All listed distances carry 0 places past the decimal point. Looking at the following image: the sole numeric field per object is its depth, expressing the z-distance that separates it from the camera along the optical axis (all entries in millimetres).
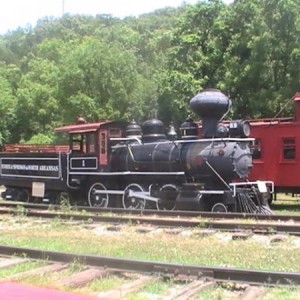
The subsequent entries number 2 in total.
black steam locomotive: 14648
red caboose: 17281
